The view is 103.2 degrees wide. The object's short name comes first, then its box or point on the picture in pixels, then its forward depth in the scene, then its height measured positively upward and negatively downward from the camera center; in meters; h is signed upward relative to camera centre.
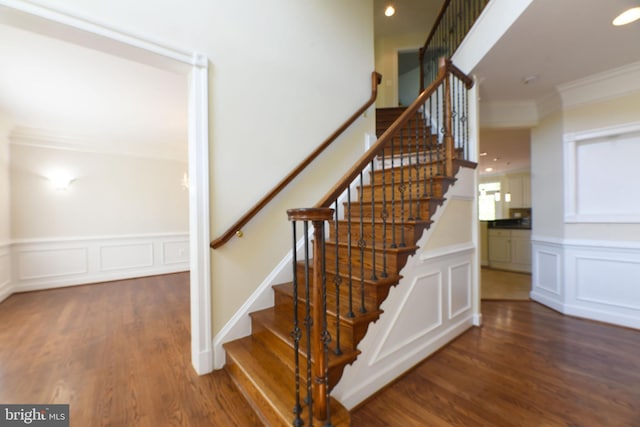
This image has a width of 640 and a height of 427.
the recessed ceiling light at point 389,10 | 4.43 +3.56
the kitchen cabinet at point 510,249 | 5.04 -0.82
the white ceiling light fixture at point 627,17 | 1.82 +1.42
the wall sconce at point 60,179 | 4.19 +0.57
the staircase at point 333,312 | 1.25 -0.63
